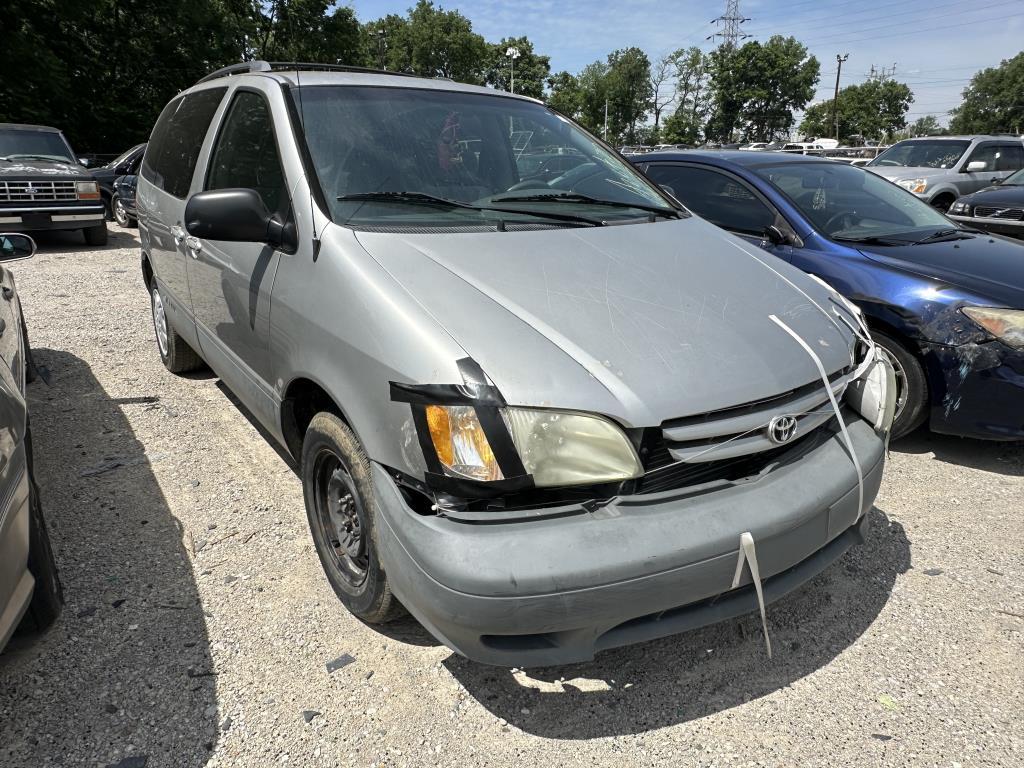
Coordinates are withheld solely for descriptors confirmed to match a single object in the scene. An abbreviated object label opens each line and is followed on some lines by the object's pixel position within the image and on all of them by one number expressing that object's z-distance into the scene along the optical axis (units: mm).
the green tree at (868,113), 77438
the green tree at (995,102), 78000
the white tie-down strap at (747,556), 1890
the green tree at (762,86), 72812
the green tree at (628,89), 82812
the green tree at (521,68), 86188
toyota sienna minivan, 1796
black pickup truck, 10023
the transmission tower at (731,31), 77188
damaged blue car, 3518
